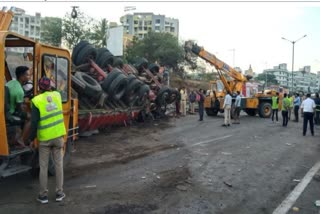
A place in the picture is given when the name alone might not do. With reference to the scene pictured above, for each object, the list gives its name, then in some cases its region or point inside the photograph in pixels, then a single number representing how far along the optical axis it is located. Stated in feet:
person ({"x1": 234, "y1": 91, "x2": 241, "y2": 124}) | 45.55
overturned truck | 27.94
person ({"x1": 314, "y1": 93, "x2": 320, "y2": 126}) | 43.90
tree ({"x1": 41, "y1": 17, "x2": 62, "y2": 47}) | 121.60
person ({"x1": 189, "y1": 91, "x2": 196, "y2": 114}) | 56.91
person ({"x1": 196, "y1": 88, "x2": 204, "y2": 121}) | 46.88
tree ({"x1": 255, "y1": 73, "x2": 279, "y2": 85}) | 241.12
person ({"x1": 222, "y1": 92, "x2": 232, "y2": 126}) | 41.28
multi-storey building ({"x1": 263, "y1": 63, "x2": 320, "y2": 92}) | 312.77
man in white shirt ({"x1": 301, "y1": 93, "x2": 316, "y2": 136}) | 34.54
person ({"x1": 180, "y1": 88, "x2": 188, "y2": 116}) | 52.92
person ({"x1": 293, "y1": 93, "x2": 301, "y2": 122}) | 49.86
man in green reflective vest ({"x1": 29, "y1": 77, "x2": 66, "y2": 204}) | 13.07
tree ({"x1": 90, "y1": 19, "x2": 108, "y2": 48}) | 117.41
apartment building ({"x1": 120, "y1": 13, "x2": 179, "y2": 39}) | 335.89
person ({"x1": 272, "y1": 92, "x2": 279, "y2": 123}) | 49.93
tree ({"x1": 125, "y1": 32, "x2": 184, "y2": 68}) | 132.80
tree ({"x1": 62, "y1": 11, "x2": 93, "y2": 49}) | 118.83
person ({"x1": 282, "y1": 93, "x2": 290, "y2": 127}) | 43.20
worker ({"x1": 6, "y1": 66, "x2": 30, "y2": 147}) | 13.99
